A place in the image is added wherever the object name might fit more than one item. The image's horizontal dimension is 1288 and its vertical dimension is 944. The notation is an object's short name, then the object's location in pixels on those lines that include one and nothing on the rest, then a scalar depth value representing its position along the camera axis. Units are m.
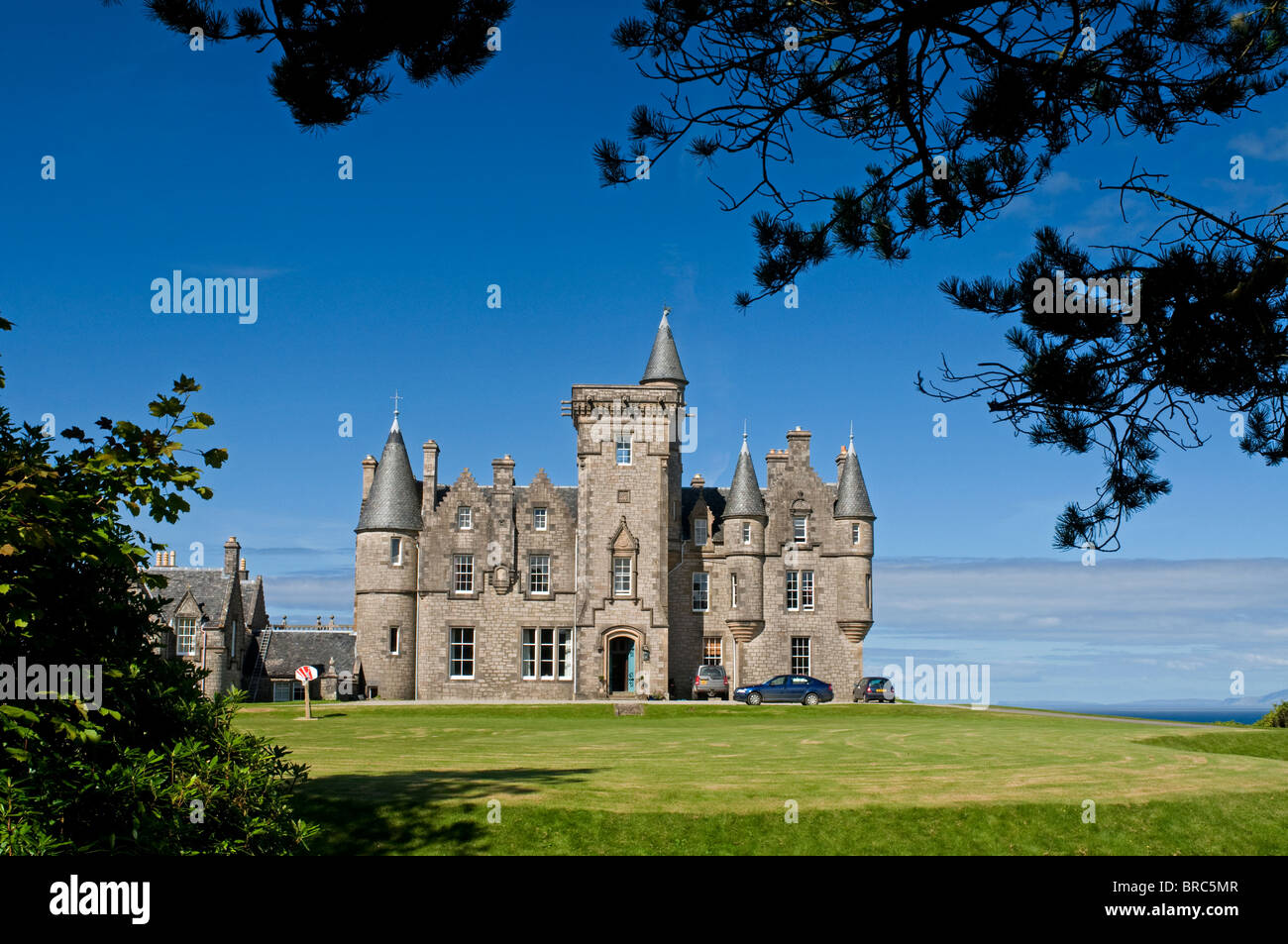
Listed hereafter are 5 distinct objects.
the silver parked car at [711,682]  52.59
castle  54.25
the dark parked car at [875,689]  49.75
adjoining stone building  52.47
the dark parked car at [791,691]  48.81
